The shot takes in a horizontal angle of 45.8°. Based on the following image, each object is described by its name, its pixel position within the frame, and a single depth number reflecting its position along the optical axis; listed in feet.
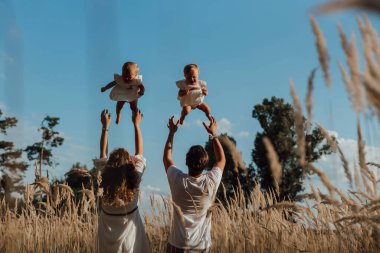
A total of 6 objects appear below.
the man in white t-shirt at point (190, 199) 12.53
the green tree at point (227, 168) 94.94
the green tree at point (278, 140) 91.56
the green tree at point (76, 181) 105.64
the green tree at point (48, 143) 110.22
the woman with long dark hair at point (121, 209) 13.71
